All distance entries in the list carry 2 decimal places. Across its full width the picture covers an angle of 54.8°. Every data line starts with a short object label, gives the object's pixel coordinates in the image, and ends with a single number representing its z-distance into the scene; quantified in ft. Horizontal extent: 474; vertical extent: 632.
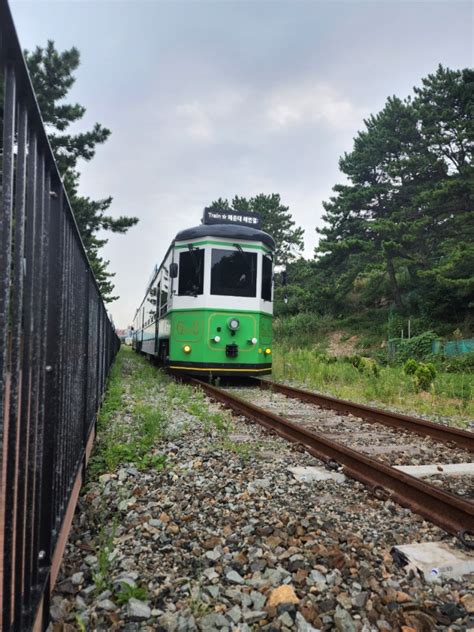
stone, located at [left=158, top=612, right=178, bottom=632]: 5.58
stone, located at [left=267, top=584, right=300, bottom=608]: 6.05
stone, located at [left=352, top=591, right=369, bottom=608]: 6.07
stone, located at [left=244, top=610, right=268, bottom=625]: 5.79
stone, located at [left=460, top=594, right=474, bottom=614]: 6.06
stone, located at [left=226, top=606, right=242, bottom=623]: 5.79
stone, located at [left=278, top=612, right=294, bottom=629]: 5.67
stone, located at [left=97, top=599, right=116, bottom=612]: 6.00
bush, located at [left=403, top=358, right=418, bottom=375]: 32.96
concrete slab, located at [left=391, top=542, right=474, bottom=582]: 6.85
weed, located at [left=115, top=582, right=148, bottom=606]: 6.11
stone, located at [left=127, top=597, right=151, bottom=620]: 5.81
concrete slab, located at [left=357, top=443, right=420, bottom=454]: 14.32
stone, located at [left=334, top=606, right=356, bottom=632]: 5.58
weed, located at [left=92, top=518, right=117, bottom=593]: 6.51
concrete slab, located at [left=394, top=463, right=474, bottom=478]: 12.07
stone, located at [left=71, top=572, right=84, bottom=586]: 6.68
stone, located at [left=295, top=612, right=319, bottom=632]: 5.55
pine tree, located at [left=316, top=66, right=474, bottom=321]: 65.26
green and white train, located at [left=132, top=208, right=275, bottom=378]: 29.53
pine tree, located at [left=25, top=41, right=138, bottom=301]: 56.59
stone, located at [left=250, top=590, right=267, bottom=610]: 6.07
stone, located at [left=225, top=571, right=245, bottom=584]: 6.61
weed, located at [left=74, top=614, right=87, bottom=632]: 5.38
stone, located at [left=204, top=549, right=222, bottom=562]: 7.24
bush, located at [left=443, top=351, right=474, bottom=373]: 43.81
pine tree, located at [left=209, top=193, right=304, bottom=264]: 137.69
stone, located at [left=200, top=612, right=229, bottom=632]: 5.59
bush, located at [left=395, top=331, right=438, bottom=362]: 57.31
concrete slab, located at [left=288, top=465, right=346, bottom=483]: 11.26
